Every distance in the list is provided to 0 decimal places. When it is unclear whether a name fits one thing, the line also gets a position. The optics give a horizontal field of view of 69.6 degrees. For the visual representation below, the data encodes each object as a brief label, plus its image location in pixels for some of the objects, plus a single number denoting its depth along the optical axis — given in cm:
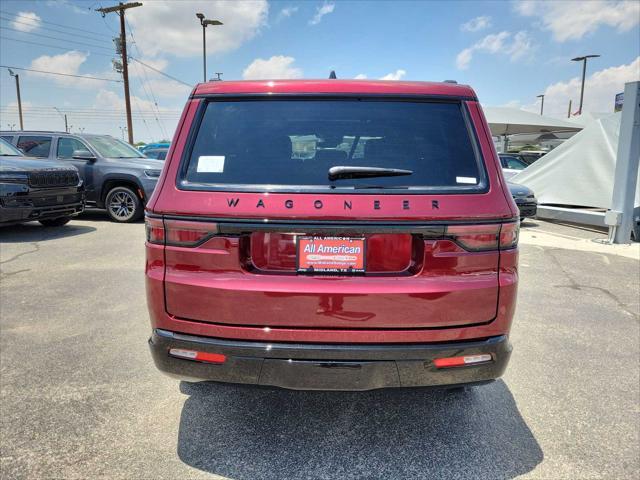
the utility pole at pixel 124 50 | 2536
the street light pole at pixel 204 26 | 2595
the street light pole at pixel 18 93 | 5138
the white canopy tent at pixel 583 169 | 1180
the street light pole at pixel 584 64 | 4731
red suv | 206
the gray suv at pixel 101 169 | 980
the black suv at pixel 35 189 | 765
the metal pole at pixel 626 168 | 845
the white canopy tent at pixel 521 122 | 2147
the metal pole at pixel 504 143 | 2605
